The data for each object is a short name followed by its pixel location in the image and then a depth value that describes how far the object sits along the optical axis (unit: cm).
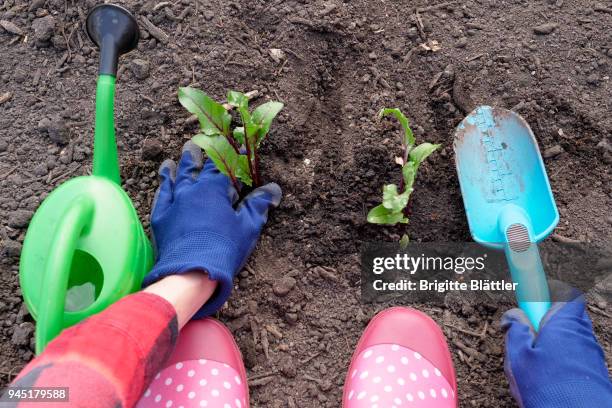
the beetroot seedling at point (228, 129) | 54
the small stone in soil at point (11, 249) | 59
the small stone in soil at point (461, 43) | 67
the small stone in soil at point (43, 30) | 68
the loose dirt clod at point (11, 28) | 68
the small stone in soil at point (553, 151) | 63
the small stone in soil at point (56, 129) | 64
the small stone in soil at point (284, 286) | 58
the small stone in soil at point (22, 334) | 56
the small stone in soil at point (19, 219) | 61
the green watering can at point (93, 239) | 49
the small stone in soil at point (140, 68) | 66
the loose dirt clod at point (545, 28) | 67
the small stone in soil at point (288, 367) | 56
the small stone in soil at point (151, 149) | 63
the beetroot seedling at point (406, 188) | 55
